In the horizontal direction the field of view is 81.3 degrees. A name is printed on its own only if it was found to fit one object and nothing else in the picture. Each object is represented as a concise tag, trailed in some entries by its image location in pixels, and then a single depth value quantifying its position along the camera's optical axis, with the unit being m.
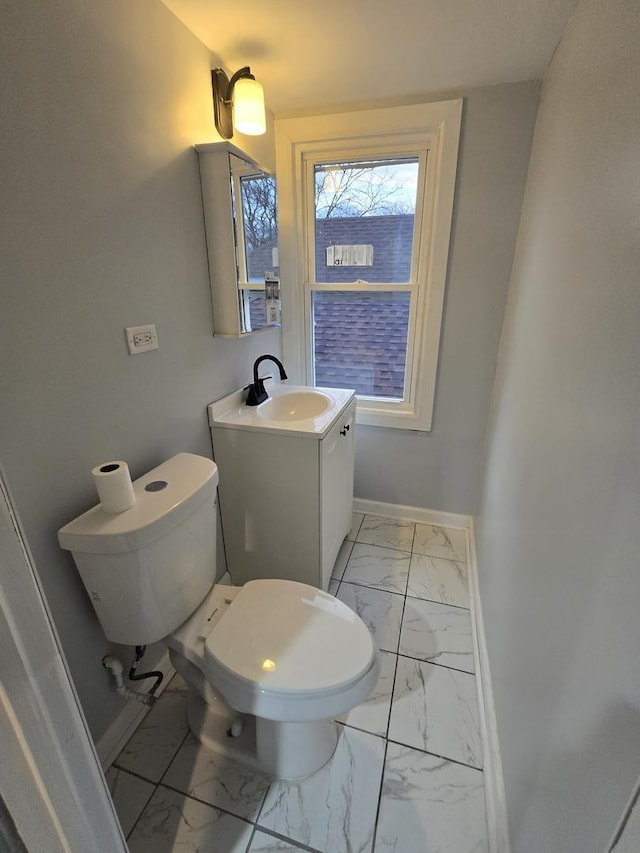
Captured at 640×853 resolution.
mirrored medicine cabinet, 1.29
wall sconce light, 1.26
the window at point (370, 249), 1.68
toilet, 0.89
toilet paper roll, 0.89
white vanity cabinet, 1.44
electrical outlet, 1.07
